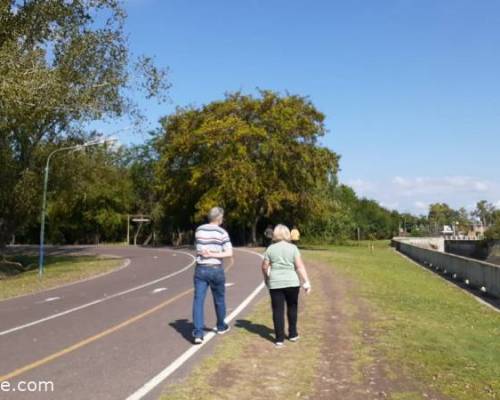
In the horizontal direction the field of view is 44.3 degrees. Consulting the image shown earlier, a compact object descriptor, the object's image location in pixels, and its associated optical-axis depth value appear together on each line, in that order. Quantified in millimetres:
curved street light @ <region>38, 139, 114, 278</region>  27644
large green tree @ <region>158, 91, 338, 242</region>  47219
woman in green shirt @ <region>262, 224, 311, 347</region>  8938
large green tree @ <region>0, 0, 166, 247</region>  18781
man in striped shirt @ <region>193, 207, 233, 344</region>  9047
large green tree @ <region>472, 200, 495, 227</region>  154950
